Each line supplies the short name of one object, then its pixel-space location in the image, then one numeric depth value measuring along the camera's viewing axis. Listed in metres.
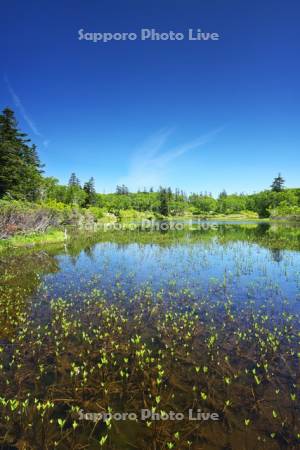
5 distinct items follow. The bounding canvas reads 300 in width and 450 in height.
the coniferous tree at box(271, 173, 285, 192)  116.50
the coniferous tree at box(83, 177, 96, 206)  107.59
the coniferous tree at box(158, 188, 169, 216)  119.36
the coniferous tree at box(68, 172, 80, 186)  121.03
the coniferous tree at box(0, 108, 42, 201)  44.27
